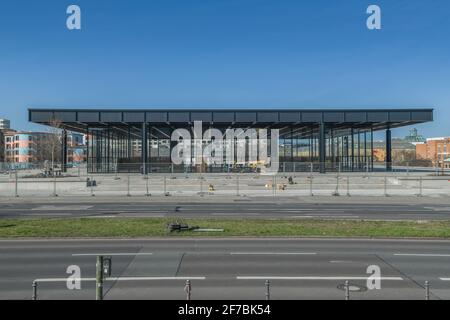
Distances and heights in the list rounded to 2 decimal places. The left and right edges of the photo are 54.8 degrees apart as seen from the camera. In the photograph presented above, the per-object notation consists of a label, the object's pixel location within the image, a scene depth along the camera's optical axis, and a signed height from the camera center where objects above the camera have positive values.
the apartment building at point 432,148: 138.25 +5.02
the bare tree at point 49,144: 54.13 +4.68
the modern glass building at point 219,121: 53.16 +5.63
